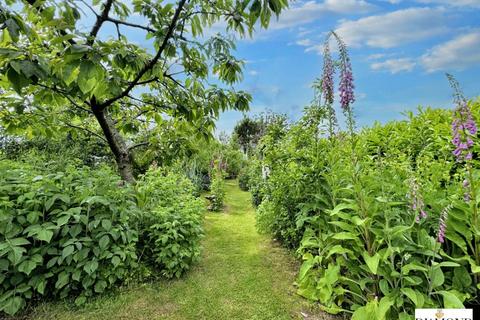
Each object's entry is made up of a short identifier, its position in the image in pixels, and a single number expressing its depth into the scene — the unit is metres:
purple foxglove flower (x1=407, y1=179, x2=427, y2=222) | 1.65
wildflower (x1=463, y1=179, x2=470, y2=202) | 1.70
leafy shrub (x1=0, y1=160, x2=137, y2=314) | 2.17
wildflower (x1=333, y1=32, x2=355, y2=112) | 2.14
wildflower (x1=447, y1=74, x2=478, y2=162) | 1.63
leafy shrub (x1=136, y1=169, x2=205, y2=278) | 2.82
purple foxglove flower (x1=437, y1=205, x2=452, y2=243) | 1.59
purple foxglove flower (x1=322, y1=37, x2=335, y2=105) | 2.51
